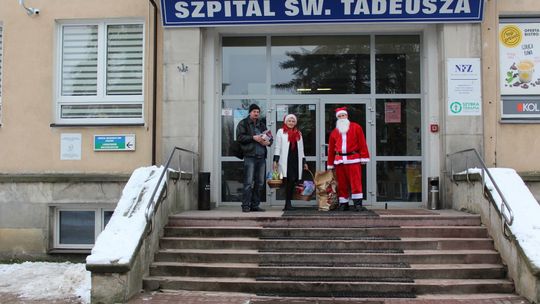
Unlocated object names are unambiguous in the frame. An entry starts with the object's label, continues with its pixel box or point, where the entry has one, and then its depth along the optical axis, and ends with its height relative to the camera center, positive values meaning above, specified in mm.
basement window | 9797 -1087
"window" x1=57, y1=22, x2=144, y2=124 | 10188 +1774
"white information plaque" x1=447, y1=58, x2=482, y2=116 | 9594 +1426
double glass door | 10469 +492
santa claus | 8836 +149
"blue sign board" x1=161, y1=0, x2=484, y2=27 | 9531 +2798
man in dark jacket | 8875 +227
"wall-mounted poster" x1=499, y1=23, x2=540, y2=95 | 9789 +1992
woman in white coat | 9086 +232
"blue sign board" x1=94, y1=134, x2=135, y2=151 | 9914 +413
